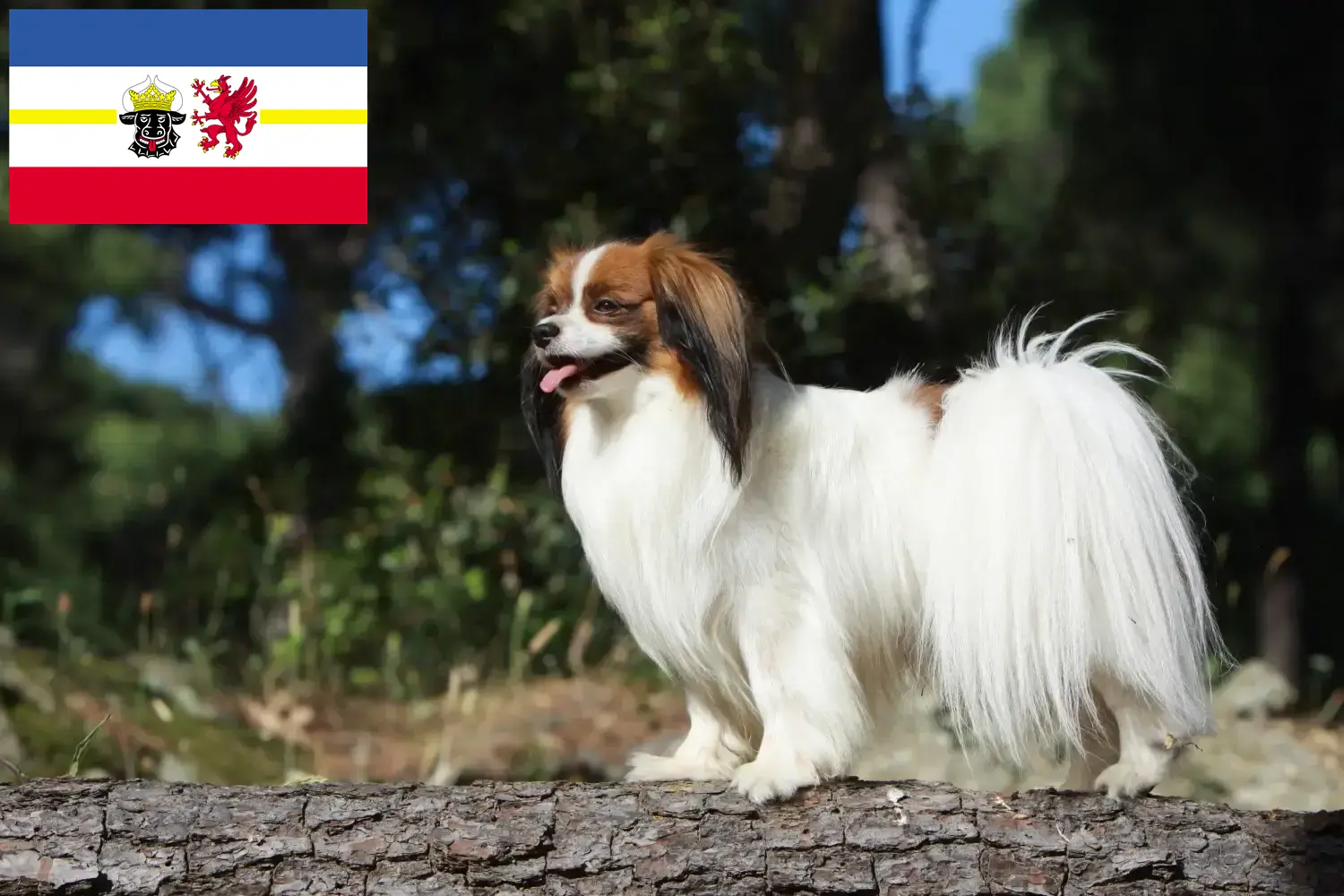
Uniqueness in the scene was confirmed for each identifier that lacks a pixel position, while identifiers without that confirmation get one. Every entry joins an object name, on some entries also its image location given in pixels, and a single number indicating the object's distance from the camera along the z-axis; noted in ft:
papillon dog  16.93
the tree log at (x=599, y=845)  15.21
